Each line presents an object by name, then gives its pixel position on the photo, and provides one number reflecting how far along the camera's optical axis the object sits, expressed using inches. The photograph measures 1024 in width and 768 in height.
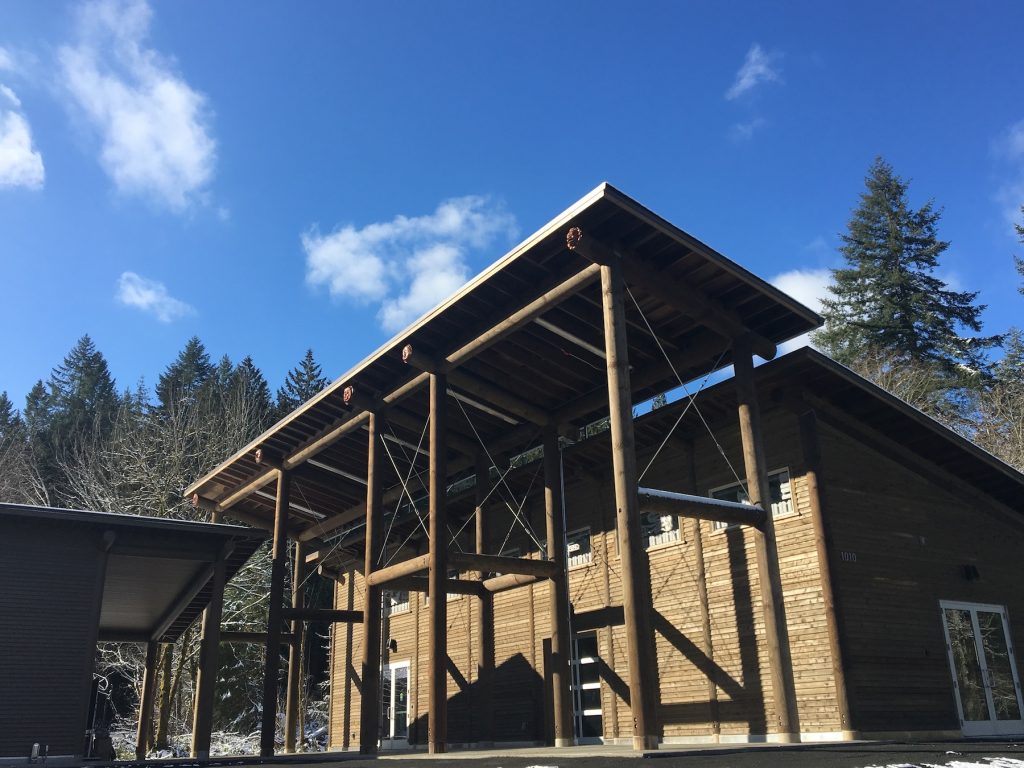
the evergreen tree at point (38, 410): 1858.0
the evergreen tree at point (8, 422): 1648.0
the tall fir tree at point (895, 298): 1312.7
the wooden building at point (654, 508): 494.3
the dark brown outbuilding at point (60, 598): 506.3
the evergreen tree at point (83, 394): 1777.8
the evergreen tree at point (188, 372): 2034.6
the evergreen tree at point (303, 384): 1994.3
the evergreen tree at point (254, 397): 1382.9
